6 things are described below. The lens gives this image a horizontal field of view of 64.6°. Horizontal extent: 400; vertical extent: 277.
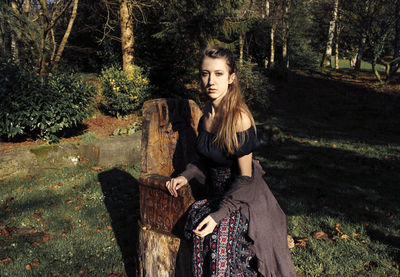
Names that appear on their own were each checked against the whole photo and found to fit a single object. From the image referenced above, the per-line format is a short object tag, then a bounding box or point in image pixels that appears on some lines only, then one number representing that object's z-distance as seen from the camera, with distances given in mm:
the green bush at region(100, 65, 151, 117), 10859
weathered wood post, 2654
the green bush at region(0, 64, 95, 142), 7262
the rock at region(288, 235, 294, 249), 3735
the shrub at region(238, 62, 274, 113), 13802
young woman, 2305
